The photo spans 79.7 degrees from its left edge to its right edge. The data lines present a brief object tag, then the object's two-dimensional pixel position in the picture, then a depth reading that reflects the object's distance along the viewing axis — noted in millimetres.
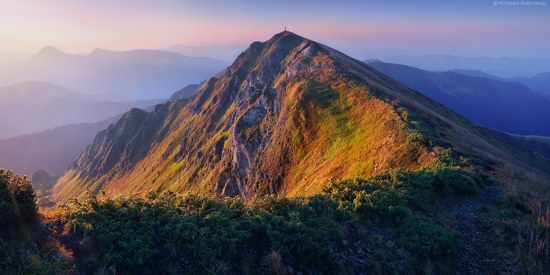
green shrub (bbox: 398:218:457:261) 13445
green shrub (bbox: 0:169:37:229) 10164
